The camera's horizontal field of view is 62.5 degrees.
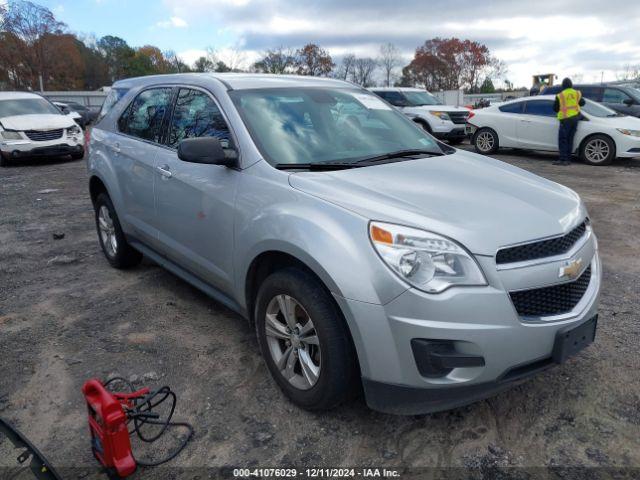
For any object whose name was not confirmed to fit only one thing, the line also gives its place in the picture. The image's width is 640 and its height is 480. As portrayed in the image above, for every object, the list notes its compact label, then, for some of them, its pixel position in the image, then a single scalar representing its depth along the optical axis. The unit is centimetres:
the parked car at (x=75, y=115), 1810
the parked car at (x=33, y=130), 1201
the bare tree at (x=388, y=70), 6806
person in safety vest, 1070
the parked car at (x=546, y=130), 1074
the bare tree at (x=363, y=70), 6147
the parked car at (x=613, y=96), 1360
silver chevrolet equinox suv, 224
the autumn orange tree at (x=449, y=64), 8519
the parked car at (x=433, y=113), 1442
